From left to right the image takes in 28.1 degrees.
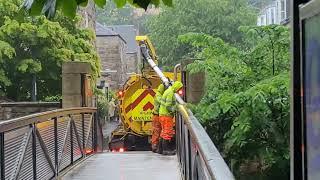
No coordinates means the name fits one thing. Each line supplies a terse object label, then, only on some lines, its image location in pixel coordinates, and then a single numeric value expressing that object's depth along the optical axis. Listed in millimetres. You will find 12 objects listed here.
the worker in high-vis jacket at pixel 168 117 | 12641
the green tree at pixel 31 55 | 20141
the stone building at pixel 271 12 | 48203
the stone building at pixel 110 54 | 58438
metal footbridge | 5031
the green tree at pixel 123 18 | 106562
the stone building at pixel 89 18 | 40469
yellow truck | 17891
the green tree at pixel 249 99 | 7117
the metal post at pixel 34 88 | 19686
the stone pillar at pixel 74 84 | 14227
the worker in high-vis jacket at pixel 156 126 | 13666
